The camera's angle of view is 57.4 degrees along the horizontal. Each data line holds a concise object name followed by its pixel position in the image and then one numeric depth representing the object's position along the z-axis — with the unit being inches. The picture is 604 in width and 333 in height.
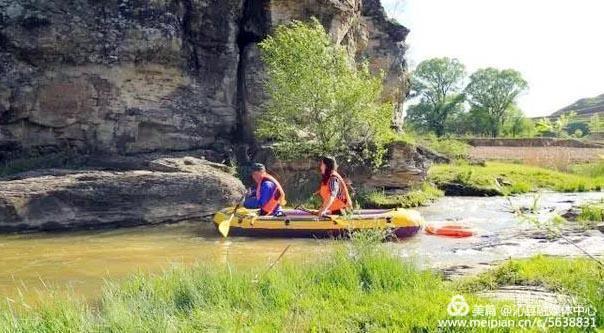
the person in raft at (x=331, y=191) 415.5
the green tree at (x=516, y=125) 2105.1
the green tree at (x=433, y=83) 2389.3
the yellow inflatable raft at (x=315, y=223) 409.1
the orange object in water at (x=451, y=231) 414.0
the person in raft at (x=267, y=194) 450.0
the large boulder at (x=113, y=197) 477.1
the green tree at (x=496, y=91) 2263.8
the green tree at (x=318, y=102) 619.8
